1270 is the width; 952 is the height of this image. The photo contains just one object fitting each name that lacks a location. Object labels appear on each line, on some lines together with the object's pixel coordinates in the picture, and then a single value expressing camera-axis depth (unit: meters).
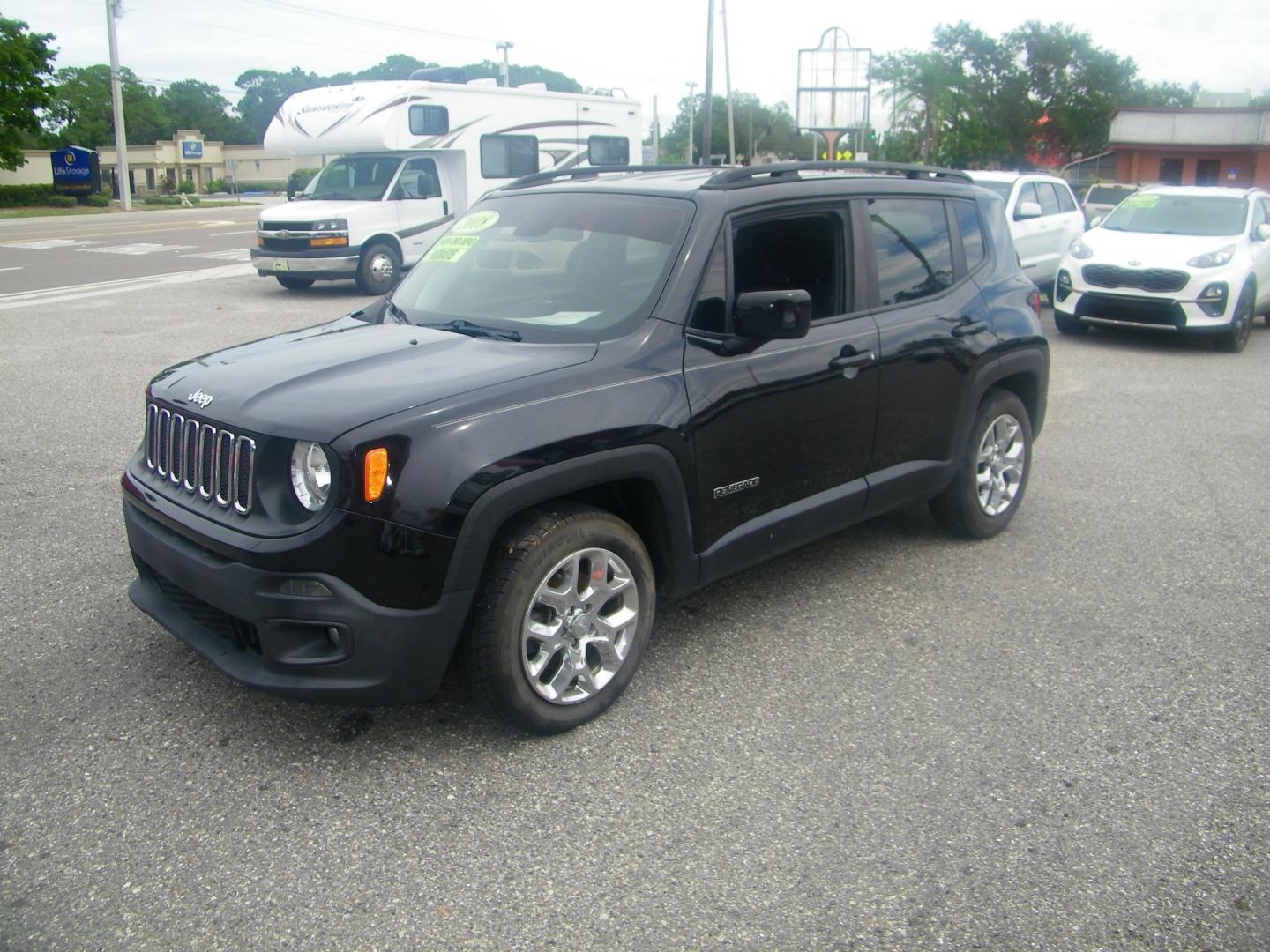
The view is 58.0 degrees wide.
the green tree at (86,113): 93.00
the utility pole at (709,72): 31.50
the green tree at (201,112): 122.75
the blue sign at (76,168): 54.53
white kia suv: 11.80
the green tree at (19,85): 50.50
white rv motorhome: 15.99
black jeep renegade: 3.29
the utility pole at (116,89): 42.22
